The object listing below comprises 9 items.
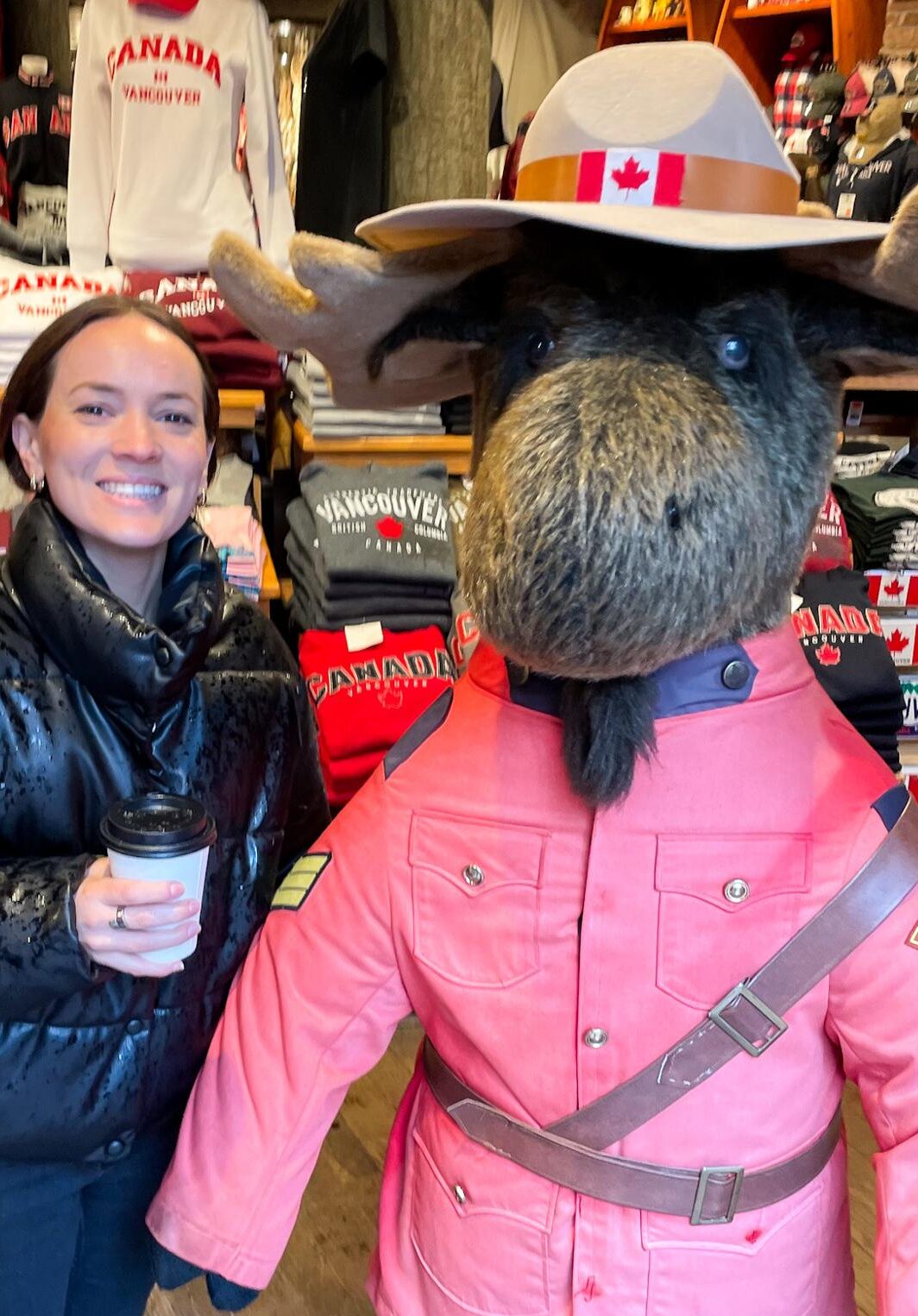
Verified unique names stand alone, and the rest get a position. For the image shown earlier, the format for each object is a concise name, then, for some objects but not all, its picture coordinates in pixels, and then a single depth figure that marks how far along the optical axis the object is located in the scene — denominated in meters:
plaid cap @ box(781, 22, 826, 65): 3.26
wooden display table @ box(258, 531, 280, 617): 2.26
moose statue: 0.70
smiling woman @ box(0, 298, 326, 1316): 0.90
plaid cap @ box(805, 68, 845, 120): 2.88
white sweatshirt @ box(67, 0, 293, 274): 2.51
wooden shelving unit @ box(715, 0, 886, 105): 3.07
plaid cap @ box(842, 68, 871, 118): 2.77
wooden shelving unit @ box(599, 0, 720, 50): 3.61
